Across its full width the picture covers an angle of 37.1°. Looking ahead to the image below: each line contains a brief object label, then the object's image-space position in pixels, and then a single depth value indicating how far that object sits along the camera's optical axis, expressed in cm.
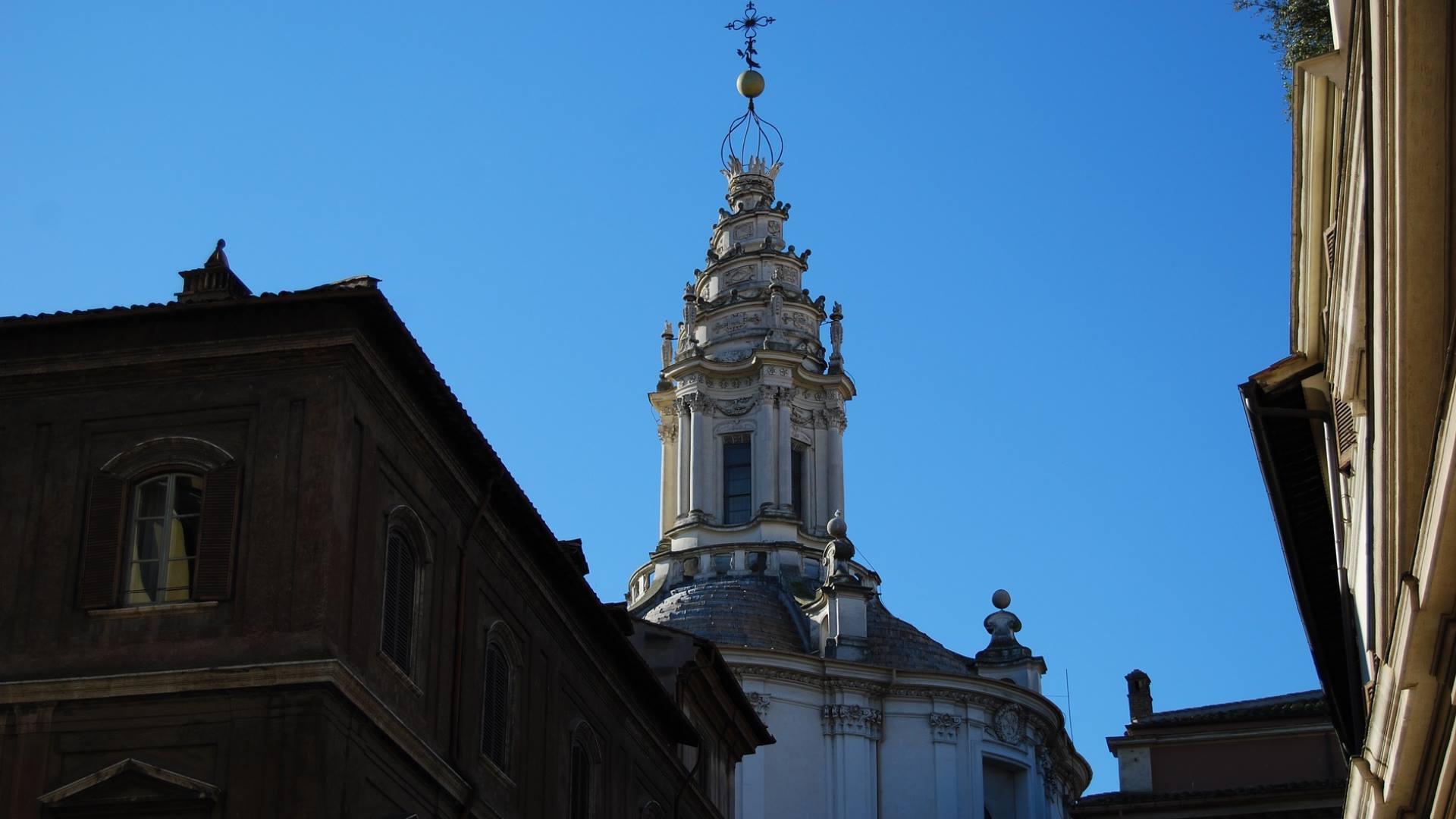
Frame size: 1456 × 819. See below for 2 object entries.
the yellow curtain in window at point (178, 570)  2189
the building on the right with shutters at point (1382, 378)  1386
